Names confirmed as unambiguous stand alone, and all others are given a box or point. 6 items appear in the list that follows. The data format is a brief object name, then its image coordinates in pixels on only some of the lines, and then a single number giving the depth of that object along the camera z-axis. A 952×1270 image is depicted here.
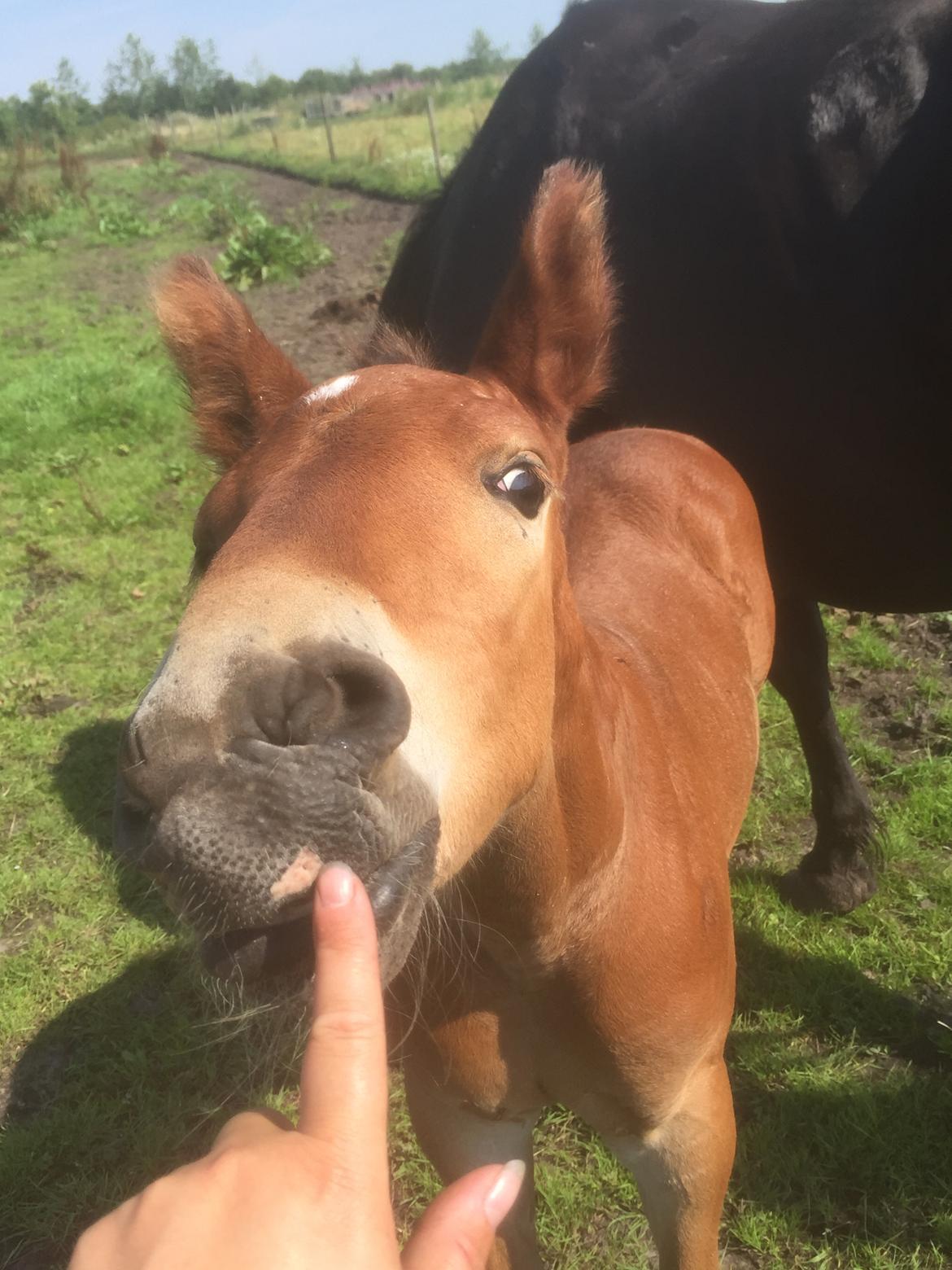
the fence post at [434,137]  15.42
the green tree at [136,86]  70.94
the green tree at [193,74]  70.69
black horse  2.42
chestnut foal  1.04
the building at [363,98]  48.19
